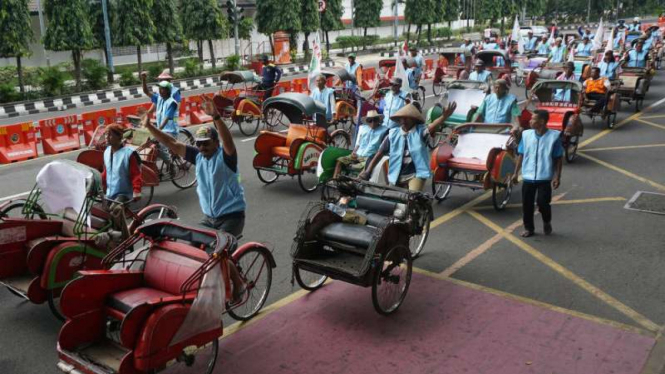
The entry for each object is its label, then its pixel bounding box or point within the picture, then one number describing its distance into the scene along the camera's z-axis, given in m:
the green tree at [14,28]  21.11
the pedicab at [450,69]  22.71
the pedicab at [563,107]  12.87
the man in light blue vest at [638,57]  21.19
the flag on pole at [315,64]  16.13
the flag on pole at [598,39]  24.61
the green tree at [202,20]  31.02
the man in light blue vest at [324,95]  13.93
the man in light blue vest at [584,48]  25.48
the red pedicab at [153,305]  4.50
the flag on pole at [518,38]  28.17
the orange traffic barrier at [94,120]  15.51
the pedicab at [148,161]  9.60
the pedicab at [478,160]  9.80
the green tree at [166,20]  27.52
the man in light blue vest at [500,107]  11.87
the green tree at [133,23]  26.27
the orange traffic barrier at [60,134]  14.66
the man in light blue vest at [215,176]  6.28
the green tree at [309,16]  38.31
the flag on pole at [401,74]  13.63
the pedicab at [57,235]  6.05
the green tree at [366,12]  47.19
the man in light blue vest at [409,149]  8.32
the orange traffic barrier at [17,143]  13.76
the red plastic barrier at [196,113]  18.69
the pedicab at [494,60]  21.84
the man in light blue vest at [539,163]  8.55
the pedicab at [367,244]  6.12
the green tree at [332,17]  41.88
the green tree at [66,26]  23.34
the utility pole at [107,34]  25.14
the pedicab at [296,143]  10.82
